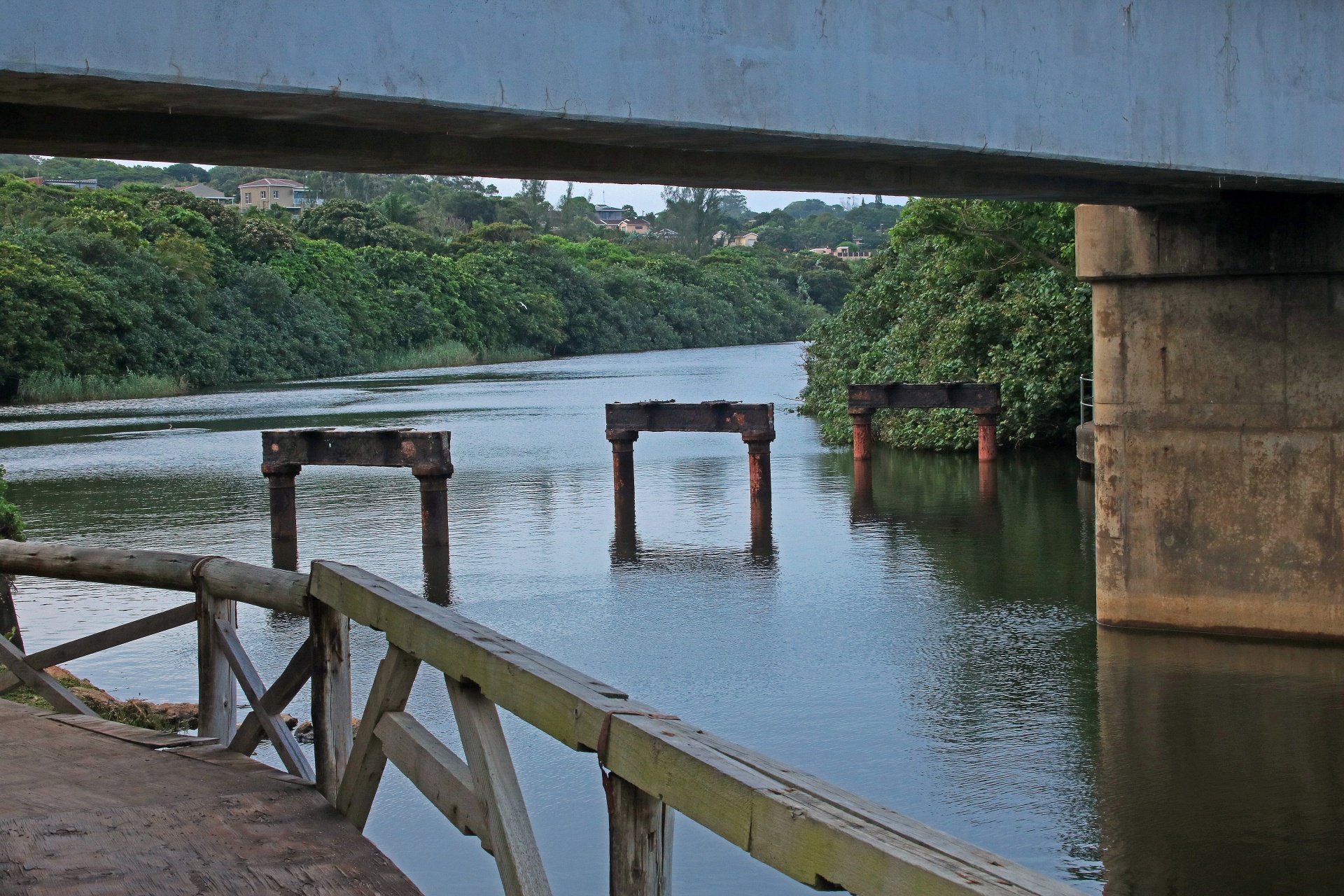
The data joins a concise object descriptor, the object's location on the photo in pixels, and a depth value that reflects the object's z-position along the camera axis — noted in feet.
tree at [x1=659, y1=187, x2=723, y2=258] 639.35
